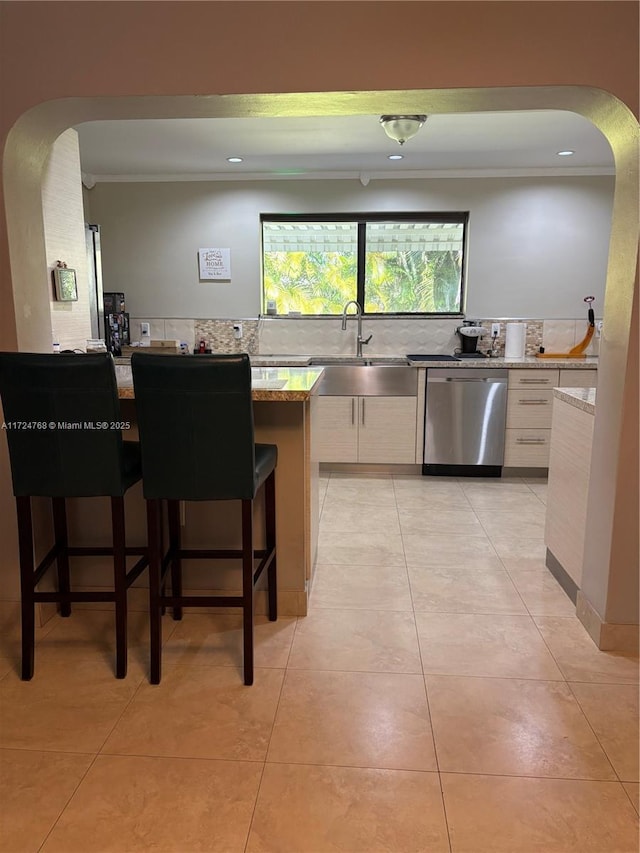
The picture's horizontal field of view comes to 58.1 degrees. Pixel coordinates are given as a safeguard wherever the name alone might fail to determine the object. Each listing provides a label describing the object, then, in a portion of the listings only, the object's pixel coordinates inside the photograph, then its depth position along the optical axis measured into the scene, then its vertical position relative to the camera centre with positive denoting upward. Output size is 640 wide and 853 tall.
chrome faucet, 4.83 -0.17
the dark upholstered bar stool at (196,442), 1.83 -0.40
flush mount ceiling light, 3.21 +1.07
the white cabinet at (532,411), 4.40 -0.70
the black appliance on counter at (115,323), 4.71 -0.04
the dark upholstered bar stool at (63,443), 1.86 -0.41
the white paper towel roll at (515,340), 4.74 -0.18
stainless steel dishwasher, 4.41 -0.75
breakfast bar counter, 2.35 -0.84
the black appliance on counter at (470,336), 4.75 -0.14
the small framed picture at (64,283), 2.92 +0.18
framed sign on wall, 4.95 +0.46
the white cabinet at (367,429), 4.53 -0.86
